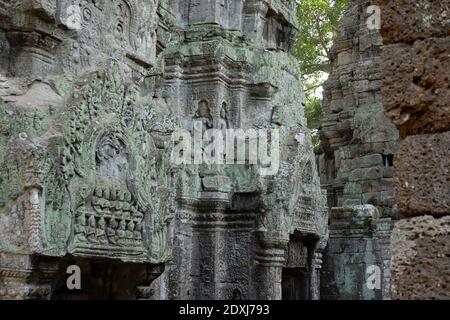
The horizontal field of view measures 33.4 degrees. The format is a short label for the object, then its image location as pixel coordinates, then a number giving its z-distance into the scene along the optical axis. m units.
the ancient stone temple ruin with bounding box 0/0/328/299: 4.97
